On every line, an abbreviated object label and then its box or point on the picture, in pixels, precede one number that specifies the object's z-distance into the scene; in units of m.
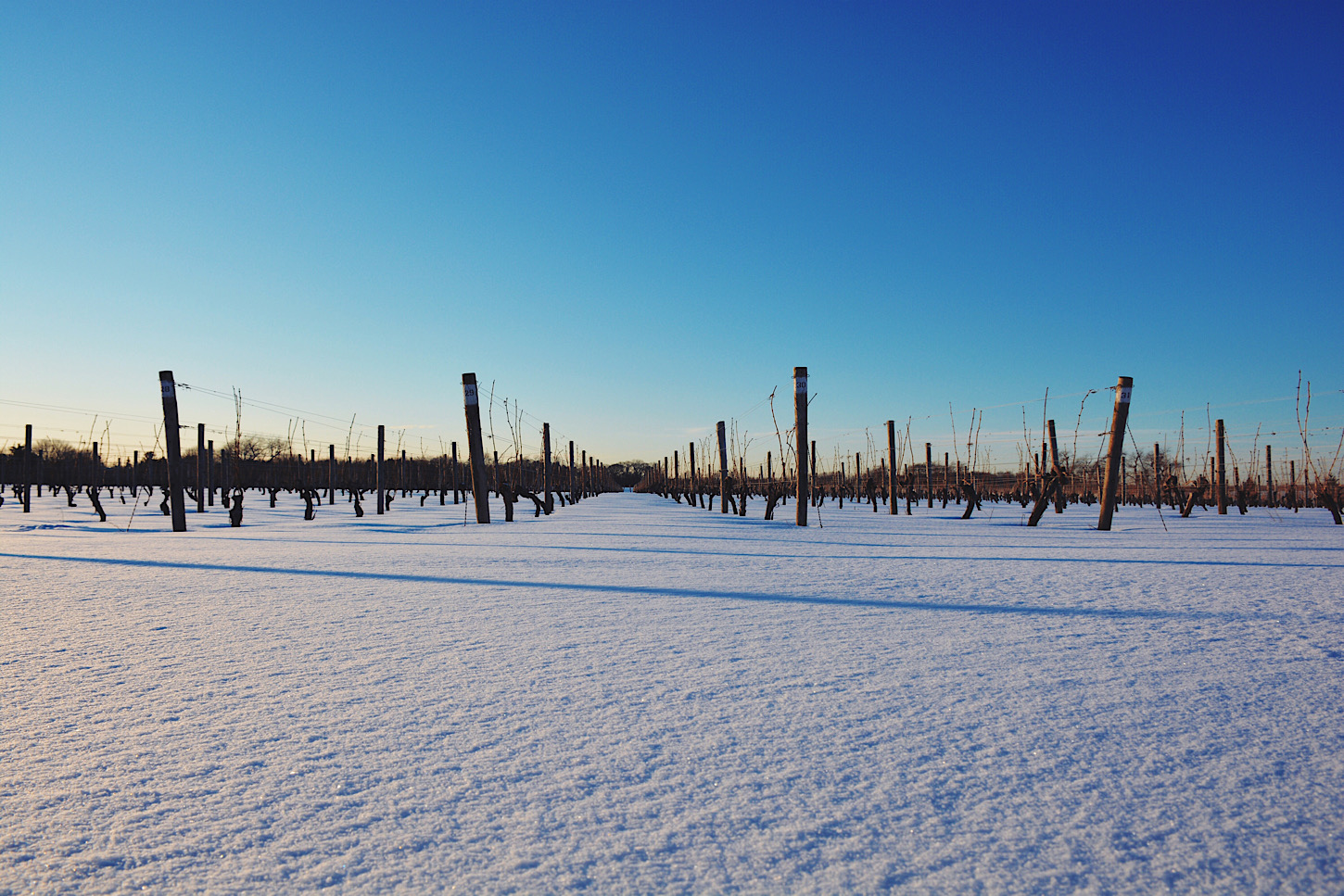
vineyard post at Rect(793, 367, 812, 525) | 10.91
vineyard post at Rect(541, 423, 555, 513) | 19.30
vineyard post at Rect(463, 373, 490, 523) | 12.26
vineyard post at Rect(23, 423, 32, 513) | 17.39
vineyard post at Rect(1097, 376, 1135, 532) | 10.05
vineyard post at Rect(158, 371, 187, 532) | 10.14
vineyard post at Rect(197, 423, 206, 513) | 13.85
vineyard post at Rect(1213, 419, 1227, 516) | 15.62
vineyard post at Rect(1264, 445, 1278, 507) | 19.83
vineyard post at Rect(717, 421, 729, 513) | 17.44
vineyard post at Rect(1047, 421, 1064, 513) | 15.75
